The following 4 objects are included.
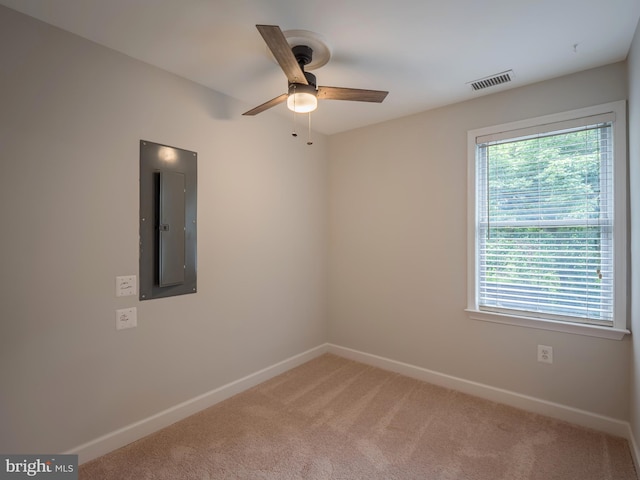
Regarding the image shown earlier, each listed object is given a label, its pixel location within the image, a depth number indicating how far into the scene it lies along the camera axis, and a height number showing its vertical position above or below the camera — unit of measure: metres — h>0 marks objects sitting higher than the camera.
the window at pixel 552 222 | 2.16 +0.14
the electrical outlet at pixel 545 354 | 2.37 -0.83
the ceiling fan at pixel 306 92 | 1.81 +0.92
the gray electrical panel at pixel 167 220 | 2.17 +0.14
